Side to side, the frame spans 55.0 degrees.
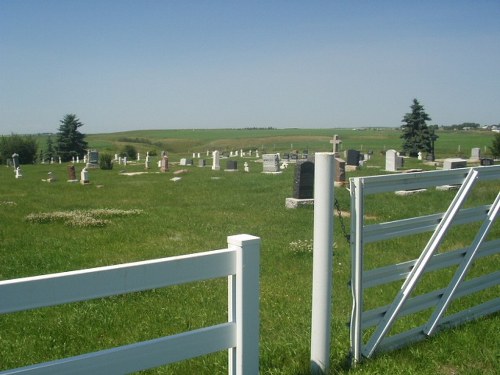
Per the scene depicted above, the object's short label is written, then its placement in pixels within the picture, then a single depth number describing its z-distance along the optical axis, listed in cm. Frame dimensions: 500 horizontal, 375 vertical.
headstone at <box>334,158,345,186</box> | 1942
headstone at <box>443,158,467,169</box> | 2072
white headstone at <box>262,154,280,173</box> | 2823
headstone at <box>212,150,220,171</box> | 3161
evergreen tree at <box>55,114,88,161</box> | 5856
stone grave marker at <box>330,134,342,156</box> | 2781
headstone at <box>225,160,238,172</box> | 3086
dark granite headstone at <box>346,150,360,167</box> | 2895
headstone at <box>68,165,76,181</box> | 2638
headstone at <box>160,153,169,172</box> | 3094
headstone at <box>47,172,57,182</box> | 2716
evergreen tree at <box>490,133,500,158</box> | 3644
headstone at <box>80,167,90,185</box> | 2434
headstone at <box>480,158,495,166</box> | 2943
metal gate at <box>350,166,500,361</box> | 348
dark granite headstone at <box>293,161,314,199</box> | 1473
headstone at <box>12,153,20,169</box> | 3512
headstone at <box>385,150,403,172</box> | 2818
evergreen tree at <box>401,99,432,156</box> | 5134
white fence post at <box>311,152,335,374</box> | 334
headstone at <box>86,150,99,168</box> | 3594
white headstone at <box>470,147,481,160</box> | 3784
